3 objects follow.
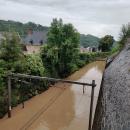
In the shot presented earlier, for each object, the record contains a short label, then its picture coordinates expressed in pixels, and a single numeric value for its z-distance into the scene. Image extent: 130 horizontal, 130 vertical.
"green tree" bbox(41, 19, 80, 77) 13.24
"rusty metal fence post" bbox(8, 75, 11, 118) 7.08
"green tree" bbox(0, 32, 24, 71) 8.86
